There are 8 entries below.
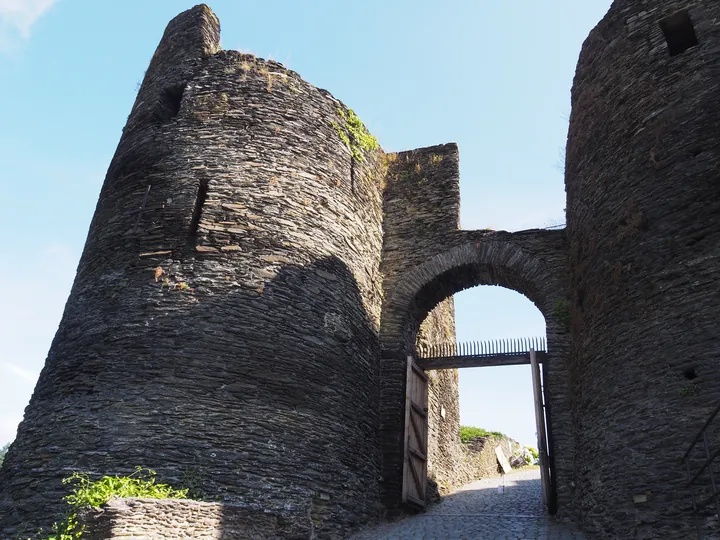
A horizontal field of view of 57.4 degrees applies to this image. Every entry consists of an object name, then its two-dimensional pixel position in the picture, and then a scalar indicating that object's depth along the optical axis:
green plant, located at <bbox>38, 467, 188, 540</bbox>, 6.82
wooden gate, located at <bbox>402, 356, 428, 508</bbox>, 10.38
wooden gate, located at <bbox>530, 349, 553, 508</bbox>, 9.55
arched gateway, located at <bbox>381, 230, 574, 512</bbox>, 9.69
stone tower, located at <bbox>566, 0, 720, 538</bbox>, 6.80
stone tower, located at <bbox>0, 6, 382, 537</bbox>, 7.92
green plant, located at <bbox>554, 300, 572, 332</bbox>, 10.06
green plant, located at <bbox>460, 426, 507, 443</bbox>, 19.62
